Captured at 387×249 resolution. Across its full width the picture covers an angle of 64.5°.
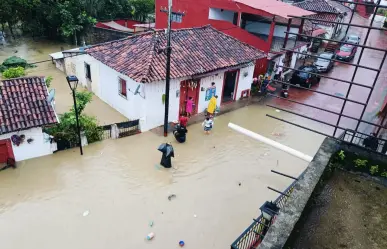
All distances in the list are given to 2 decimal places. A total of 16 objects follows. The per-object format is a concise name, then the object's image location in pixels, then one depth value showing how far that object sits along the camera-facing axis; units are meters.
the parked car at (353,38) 30.39
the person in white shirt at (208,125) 14.05
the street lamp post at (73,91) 10.36
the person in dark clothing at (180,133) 13.12
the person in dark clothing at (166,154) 11.31
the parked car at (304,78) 20.60
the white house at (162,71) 13.68
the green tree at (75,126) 12.03
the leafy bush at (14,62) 20.52
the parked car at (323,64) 23.89
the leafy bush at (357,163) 4.71
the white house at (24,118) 10.62
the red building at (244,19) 18.62
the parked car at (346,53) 26.17
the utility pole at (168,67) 11.62
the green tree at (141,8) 32.00
